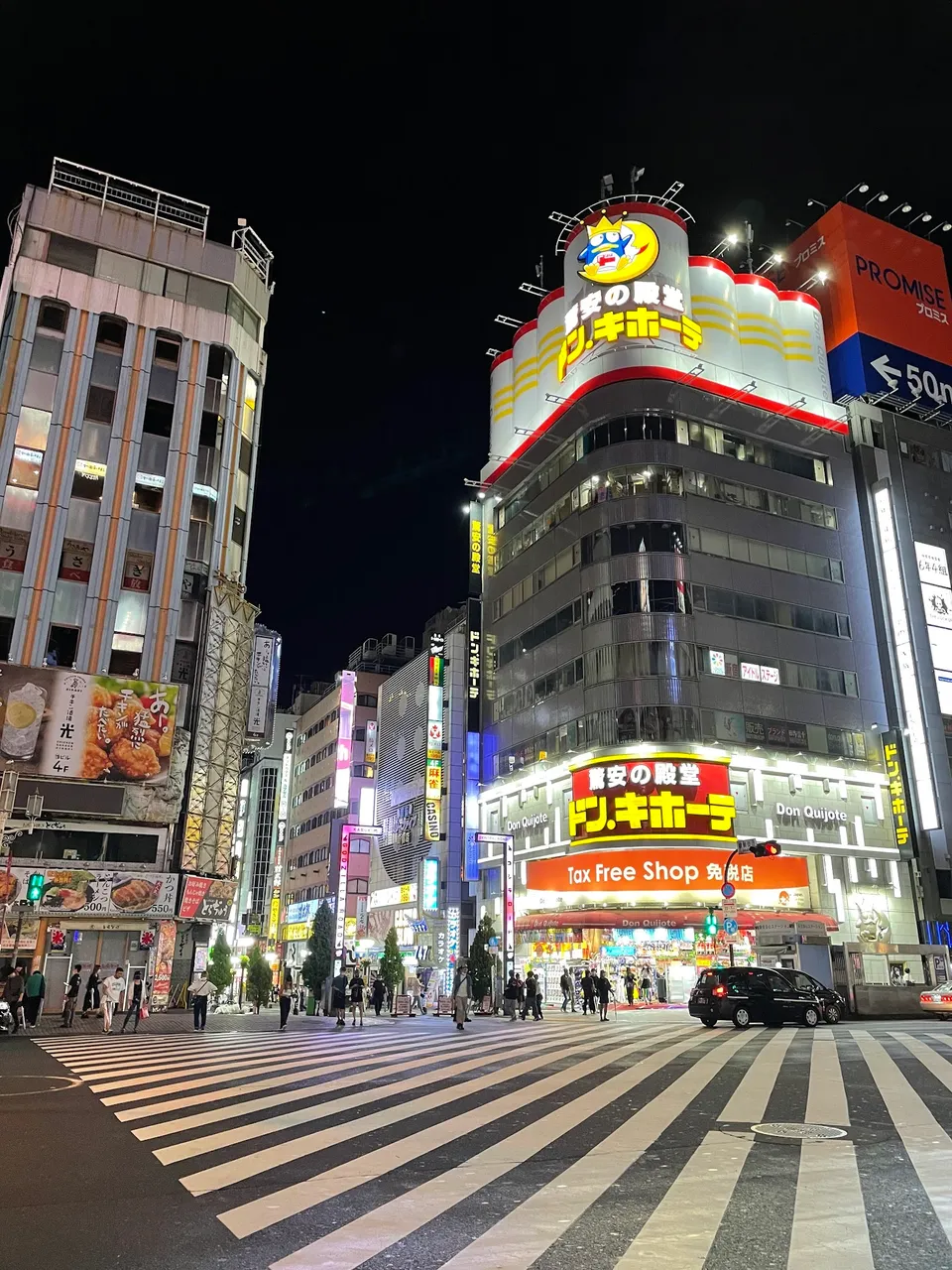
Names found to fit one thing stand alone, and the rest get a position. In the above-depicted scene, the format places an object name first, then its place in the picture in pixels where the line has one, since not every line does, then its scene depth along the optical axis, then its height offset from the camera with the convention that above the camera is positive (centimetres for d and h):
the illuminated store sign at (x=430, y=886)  5422 +341
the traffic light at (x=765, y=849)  2970 +316
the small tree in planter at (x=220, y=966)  5141 -133
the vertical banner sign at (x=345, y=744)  6831 +1474
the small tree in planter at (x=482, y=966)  3819 -88
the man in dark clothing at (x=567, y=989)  3822 -181
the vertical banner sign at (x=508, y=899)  3819 +193
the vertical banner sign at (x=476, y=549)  5738 +2447
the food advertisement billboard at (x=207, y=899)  3791 +181
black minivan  2509 -151
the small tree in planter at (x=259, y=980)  5125 -209
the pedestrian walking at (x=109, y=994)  2627 -150
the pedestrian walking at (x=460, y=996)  2770 -156
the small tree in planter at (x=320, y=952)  5192 -43
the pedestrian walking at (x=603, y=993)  3114 -160
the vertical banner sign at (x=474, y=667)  5434 +1642
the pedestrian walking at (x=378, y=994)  3780 -202
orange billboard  5562 +4114
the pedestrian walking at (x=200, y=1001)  2741 -171
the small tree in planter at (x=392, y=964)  4656 -100
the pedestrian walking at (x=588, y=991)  3297 -163
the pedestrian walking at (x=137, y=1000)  2691 -168
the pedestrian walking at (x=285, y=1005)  2736 -183
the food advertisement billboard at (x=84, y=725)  3628 +863
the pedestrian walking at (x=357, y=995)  3112 -170
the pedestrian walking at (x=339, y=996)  2983 -173
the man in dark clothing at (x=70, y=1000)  2731 -169
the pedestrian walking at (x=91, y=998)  3216 -199
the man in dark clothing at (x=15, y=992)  2698 -148
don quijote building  4122 +1555
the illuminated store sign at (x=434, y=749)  5381 +1164
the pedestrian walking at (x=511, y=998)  3269 -188
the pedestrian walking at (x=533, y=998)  3256 -186
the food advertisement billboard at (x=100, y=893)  3481 +188
